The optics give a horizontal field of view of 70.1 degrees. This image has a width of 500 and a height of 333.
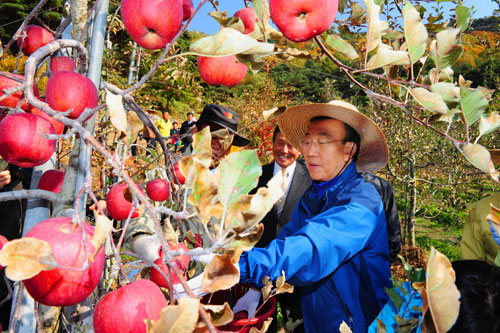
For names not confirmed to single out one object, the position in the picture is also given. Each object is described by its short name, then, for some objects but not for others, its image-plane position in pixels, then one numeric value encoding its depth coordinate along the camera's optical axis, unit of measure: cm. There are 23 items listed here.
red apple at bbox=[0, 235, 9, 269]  81
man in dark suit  201
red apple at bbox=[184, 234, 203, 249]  106
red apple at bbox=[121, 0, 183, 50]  64
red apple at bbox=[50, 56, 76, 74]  83
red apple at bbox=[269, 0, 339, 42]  61
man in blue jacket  110
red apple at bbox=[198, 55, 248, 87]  81
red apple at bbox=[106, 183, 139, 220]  104
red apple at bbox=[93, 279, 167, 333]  49
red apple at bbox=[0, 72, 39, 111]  78
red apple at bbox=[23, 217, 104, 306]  47
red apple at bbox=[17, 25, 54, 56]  93
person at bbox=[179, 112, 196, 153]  785
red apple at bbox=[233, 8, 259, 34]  75
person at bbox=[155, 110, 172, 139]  735
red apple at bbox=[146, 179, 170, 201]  117
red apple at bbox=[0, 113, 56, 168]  67
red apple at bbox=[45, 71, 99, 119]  66
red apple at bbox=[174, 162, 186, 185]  124
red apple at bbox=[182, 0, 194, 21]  79
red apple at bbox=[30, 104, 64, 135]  75
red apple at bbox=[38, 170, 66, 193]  85
